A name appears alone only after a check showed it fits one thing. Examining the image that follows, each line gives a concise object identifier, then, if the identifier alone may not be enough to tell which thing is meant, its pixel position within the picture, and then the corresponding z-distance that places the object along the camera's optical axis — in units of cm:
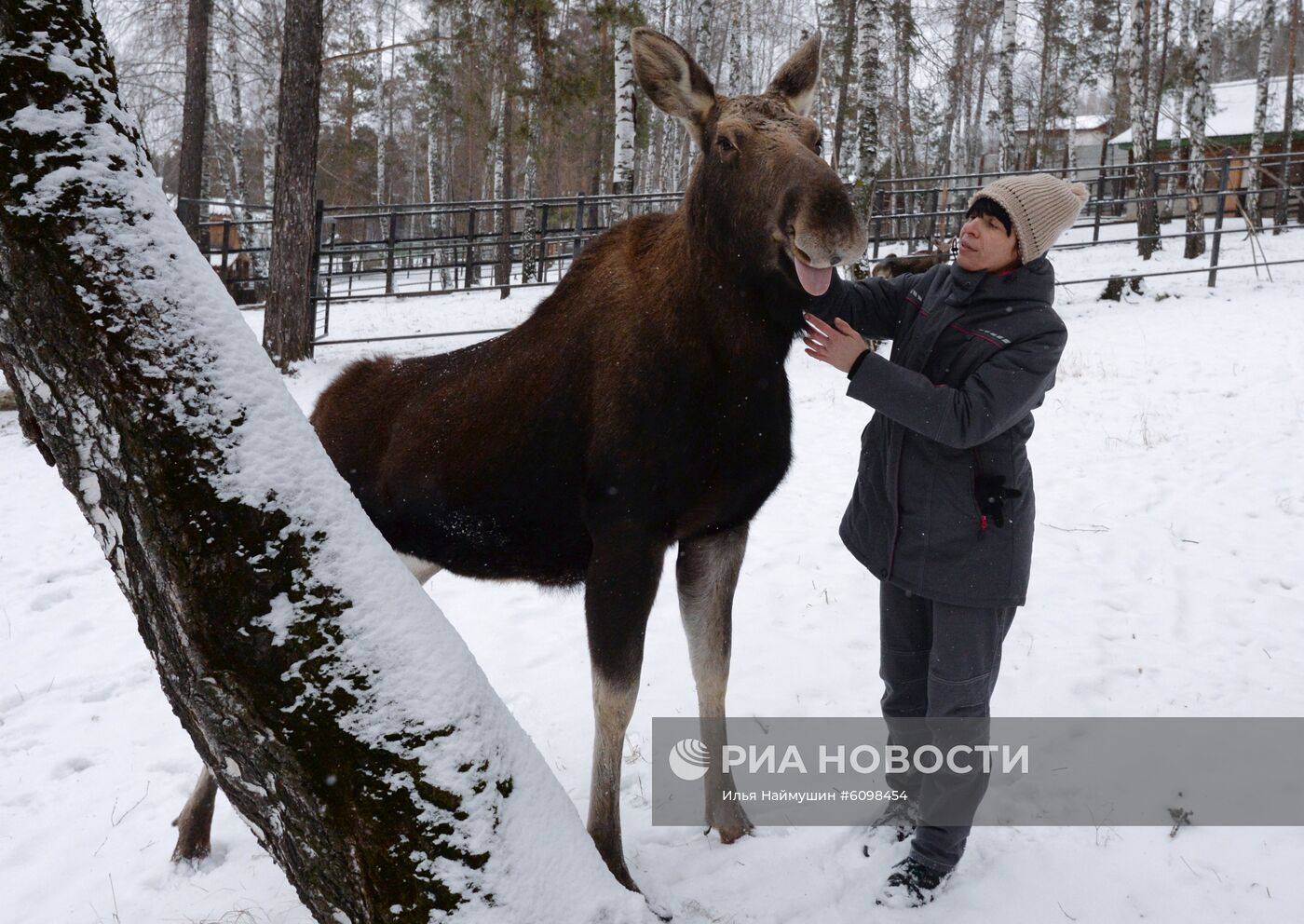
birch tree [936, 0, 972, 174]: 2034
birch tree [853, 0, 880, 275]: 955
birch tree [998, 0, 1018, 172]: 1634
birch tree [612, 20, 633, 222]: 1266
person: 234
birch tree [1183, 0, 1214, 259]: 1469
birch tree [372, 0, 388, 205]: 2361
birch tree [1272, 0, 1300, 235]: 1819
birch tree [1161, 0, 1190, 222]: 2059
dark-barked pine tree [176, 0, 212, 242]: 1305
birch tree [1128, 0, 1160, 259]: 1404
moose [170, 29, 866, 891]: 244
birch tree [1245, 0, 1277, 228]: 1936
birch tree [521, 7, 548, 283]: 1340
